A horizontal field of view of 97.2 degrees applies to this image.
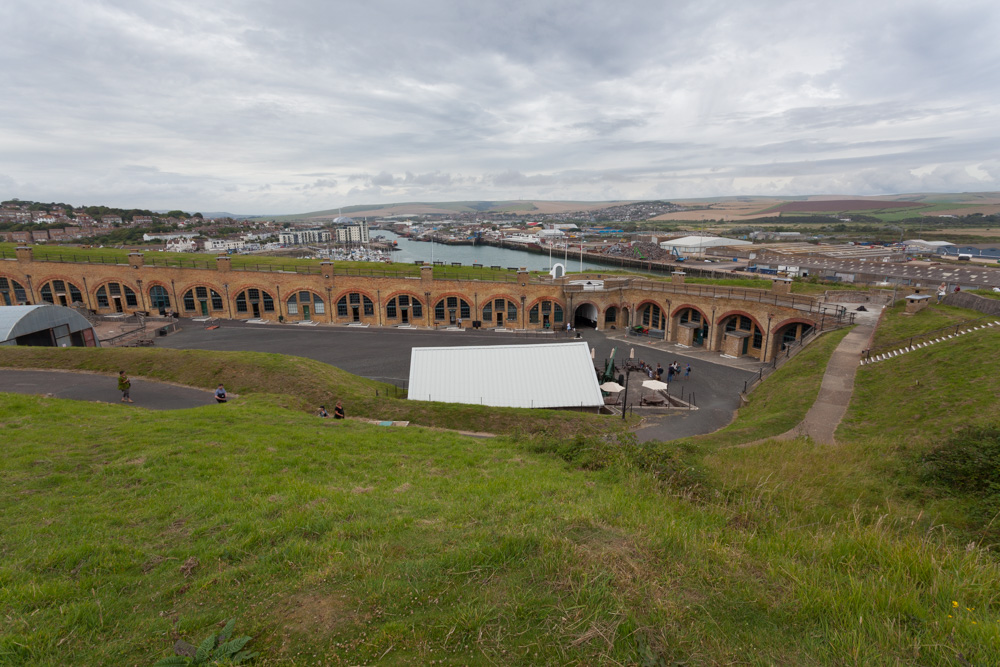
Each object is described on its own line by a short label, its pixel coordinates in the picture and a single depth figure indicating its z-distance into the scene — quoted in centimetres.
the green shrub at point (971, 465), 842
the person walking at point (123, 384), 1808
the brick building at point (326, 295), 4247
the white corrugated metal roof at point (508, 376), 2200
